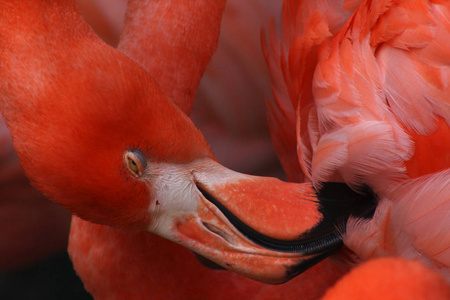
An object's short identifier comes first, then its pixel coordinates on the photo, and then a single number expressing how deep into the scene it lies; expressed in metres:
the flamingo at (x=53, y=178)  2.28
